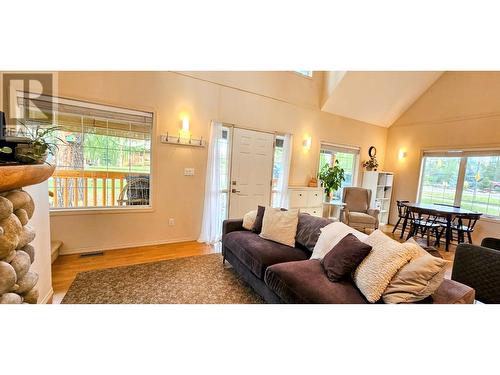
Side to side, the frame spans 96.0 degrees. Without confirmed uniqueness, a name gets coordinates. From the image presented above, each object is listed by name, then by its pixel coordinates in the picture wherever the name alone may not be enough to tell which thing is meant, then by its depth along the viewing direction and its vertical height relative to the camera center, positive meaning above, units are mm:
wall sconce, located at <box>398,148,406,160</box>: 5677 +669
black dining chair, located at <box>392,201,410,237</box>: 4602 -631
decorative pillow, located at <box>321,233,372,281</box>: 1685 -618
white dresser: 4605 -534
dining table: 3750 -469
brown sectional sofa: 1500 -803
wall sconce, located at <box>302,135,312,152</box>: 4828 +665
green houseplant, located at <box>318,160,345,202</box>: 5043 -51
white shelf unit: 5508 -236
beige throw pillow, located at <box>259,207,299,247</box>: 2553 -625
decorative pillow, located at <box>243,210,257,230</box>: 2871 -651
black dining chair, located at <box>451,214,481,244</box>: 3807 -773
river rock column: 1142 -539
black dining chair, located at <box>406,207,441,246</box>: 4116 -786
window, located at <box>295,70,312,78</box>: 4621 +2085
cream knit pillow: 1473 -595
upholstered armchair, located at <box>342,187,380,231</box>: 4382 -543
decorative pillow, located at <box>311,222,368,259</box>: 2072 -575
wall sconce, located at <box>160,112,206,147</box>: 3421 +431
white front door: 4016 -18
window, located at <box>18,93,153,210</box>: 2852 +90
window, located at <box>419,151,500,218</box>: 4336 +99
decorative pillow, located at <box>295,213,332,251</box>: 2422 -622
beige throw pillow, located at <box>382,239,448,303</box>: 1348 -602
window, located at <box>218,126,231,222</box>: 3887 +49
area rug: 2084 -1246
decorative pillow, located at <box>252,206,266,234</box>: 2809 -641
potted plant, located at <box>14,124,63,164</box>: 1230 +24
